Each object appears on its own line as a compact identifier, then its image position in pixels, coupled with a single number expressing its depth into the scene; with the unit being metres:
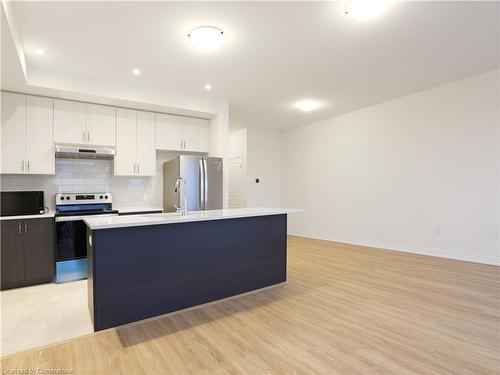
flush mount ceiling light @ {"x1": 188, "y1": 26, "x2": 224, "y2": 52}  2.83
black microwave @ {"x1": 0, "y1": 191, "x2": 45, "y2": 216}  3.48
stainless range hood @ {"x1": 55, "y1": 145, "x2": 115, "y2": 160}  3.83
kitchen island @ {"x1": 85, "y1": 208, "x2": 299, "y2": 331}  2.25
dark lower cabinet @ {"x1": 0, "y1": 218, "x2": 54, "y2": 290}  3.30
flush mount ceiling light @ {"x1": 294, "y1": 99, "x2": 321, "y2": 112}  5.27
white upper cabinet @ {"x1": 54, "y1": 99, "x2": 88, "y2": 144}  3.92
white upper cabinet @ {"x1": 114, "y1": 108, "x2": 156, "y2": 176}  4.36
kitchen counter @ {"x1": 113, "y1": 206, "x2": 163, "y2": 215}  4.19
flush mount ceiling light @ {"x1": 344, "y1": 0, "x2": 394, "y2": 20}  2.45
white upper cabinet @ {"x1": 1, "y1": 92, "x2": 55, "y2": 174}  3.62
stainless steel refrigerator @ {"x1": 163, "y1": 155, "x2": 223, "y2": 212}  4.38
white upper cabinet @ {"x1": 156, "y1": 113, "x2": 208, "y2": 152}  4.75
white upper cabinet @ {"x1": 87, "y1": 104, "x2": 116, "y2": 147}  4.13
